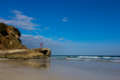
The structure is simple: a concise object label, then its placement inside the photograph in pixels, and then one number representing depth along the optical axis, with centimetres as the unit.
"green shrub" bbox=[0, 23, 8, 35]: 3744
